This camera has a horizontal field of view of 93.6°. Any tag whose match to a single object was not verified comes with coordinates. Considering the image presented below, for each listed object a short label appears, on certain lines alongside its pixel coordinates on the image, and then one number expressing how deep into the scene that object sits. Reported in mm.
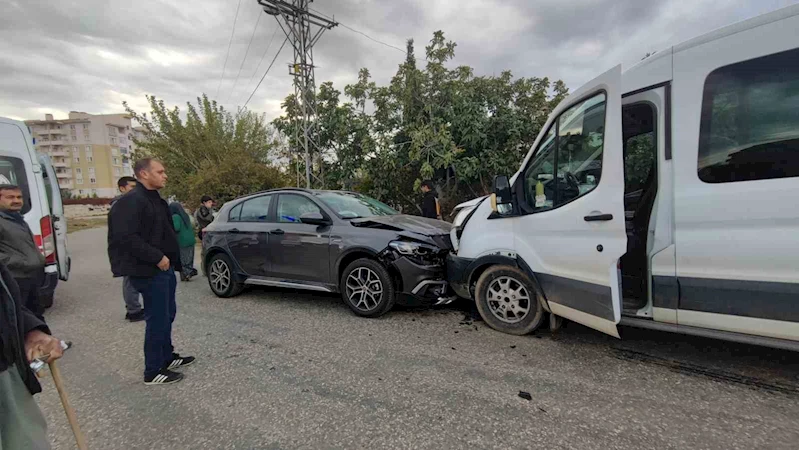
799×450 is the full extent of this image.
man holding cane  1480
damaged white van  2547
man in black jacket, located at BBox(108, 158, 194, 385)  3020
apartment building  76375
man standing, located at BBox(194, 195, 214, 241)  8086
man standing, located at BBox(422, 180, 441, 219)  7227
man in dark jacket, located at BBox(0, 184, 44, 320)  2836
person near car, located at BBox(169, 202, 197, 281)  6426
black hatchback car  4434
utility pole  12672
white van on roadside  4840
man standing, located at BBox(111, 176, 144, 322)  4938
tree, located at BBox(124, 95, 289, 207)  16156
